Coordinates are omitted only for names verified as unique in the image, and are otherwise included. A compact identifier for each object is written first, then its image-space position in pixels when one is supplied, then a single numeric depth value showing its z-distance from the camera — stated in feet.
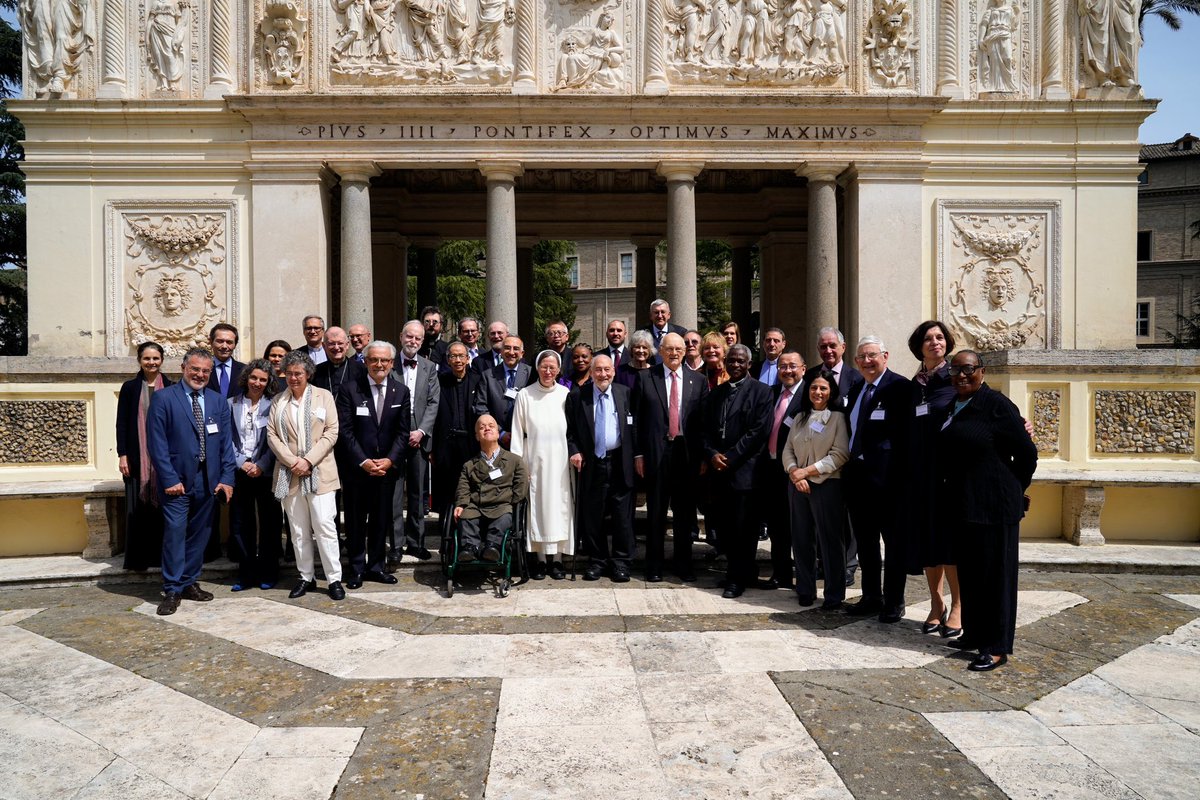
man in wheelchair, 21.39
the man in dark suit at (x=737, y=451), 21.39
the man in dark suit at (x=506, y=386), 23.57
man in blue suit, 20.66
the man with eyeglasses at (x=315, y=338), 25.40
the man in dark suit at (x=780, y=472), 21.25
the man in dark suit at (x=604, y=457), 22.89
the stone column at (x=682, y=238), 36.88
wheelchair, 21.44
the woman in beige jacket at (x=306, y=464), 21.16
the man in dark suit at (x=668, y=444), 22.76
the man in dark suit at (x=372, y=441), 22.34
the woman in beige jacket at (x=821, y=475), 19.60
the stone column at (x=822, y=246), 37.35
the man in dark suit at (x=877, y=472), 18.42
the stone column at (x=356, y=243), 36.96
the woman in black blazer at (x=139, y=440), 22.36
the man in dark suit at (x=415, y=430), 23.81
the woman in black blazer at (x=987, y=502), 16.01
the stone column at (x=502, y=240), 36.68
